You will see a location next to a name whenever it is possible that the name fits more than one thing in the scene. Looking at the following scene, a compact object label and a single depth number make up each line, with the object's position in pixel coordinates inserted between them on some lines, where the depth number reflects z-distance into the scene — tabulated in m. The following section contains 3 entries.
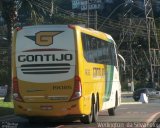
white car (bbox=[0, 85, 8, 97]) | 77.95
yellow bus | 18.42
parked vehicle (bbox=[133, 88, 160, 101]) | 53.33
